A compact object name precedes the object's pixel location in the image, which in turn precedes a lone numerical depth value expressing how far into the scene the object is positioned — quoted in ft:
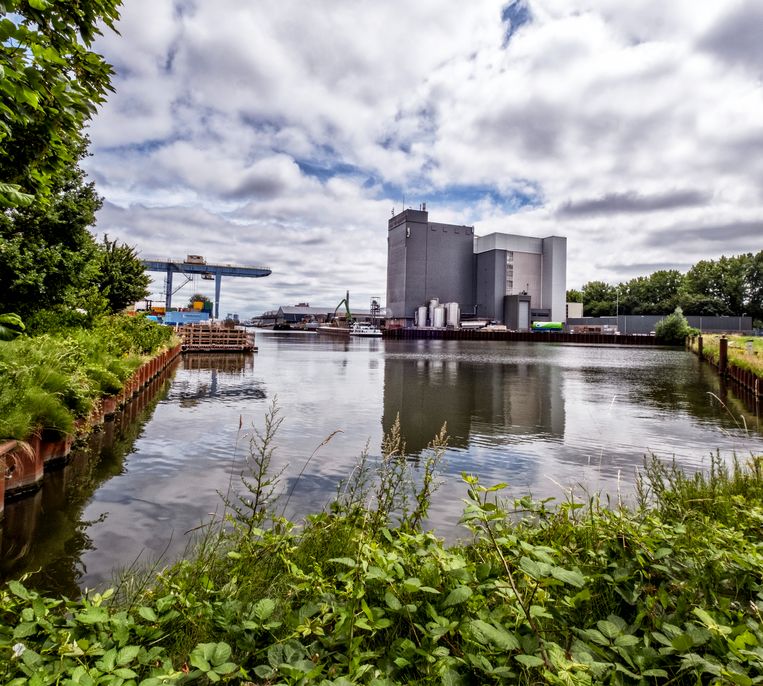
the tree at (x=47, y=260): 38.70
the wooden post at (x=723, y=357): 82.12
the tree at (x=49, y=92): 10.73
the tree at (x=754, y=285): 307.58
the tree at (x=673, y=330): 211.00
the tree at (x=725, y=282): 317.01
